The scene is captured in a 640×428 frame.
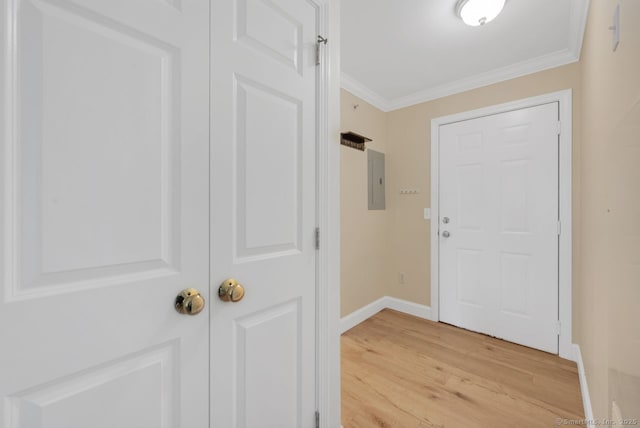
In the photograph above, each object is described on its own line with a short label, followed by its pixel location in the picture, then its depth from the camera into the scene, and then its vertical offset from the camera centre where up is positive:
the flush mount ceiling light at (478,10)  1.58 +1.20
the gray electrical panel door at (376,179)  2.95 +0.38
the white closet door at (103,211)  0.55 +0.00
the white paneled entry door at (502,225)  2.23 -0.11
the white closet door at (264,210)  0.86 +0.01
